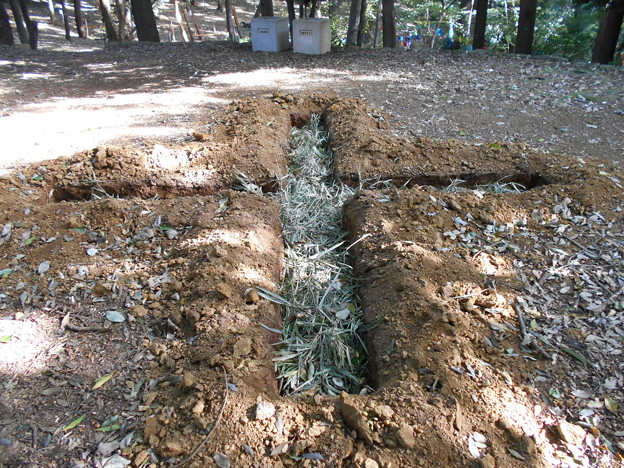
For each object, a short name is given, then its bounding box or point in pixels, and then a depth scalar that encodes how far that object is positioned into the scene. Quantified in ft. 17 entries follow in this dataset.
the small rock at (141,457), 5.48
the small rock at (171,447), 5.48
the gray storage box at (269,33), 26.81
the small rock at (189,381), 6.25
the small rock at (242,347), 6.81
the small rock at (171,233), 9.80
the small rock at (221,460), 5.34
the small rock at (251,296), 8.10
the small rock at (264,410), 5.88
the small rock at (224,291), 7.83
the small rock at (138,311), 7.87
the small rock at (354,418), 5.55
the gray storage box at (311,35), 25.88
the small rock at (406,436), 5.41
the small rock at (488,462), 5.25
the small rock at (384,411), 5.74
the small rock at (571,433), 5.76
